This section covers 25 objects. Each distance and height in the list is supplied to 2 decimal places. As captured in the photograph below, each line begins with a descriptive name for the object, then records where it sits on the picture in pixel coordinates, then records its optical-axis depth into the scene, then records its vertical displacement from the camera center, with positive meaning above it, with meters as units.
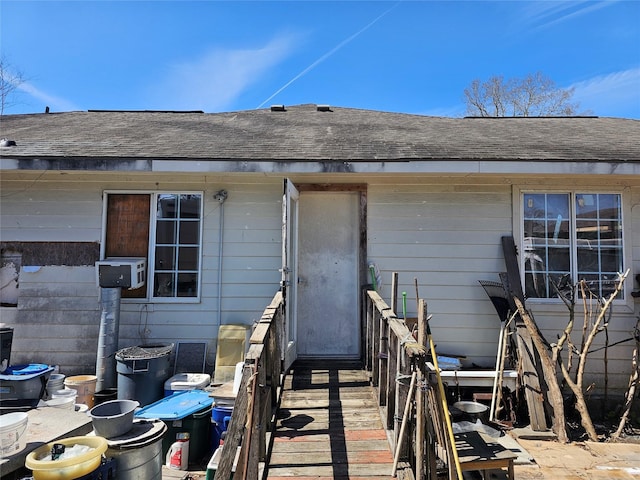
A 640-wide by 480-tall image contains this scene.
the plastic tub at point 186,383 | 4.69 -1.41
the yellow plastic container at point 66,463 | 2.59 -1.33
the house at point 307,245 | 5.23 +0.28
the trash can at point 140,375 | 4.59 -1.31
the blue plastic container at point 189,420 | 3.97 -1.58
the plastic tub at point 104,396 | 4.76 -1.60
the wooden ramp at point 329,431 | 2.86 -1.40
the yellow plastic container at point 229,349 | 4.93 -1.07
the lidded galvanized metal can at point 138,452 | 3.05 -1.48
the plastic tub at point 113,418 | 3.08 -1.23
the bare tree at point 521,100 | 18.19 +8.08
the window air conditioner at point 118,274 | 4.89 -0.14
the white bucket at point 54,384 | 4.61 -1.44
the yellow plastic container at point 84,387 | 4.74 -1.50
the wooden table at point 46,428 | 2.78 -1.36
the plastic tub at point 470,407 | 3.99 -1.42
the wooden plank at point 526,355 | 4.41 -1.01
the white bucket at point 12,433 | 2.75 -1.21
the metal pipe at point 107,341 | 4.86 -0.96
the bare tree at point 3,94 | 15.41 +6.48
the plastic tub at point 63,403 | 4.29 -1.54
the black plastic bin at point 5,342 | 4.67 -0.97
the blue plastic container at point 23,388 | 4.14 -1.35
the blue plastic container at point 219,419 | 4.07 -1.59
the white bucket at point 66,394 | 4.46 -1.51
